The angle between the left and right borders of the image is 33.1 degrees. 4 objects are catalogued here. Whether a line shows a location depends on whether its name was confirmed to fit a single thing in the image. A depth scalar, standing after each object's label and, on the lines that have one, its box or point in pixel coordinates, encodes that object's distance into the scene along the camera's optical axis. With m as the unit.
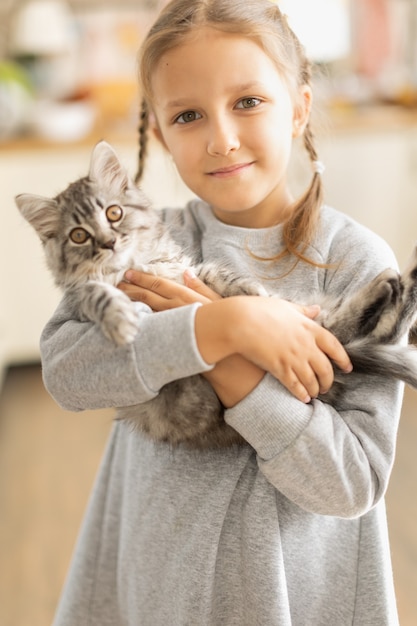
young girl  0.99
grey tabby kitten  1.04
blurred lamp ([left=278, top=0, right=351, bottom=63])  3.53
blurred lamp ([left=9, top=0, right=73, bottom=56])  3.72
